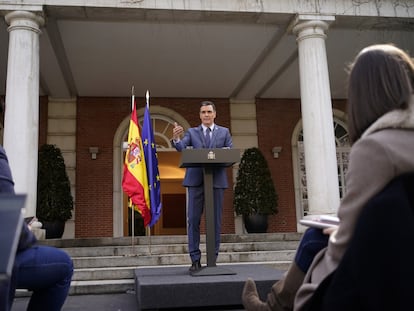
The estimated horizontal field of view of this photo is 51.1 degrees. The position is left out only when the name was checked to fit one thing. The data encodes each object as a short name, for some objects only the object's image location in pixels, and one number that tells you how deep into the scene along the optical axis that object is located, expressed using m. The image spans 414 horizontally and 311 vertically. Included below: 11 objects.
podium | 3.85
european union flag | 6.18
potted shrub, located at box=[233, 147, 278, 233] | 10.48
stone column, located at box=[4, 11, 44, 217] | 6.43
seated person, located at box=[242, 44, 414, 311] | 1.32
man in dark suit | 4.19
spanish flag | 6.18
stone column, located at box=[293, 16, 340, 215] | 7.05
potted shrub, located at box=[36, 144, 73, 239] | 9.66
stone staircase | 4.99
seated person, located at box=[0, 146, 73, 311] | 1.91
